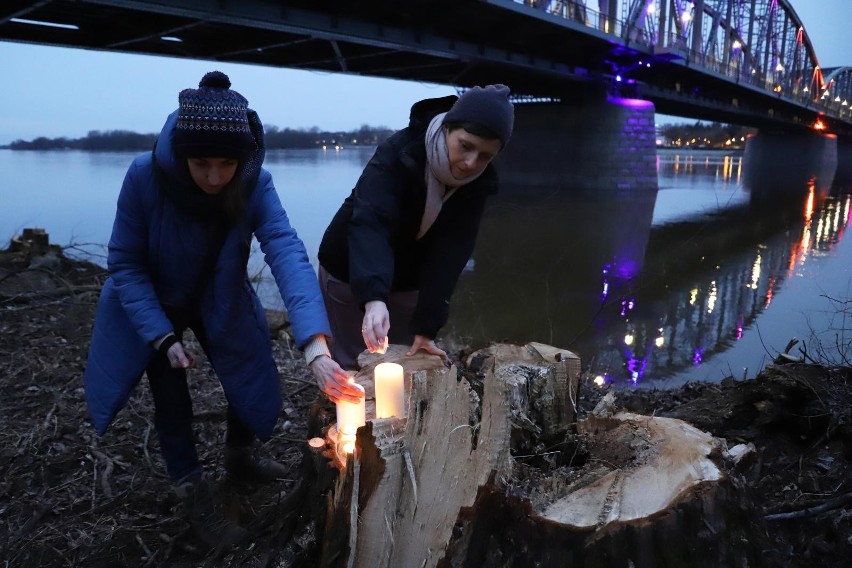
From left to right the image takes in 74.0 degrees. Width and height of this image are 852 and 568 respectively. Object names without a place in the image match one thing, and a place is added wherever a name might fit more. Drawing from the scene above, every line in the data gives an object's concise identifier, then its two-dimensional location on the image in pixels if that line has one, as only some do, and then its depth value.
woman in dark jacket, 2.29
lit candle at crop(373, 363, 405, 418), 2.08
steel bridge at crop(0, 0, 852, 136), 13.05
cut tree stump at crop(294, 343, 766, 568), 1.67
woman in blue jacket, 2.14
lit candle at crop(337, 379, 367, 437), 2.08
